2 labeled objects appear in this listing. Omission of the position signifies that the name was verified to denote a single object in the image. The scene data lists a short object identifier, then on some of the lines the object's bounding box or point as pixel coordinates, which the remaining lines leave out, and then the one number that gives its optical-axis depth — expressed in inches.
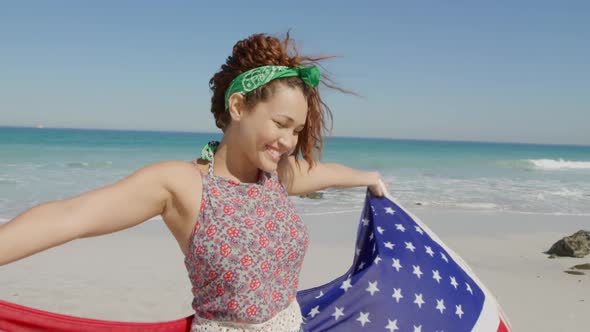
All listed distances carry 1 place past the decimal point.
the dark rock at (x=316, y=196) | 559.3
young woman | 76.1
